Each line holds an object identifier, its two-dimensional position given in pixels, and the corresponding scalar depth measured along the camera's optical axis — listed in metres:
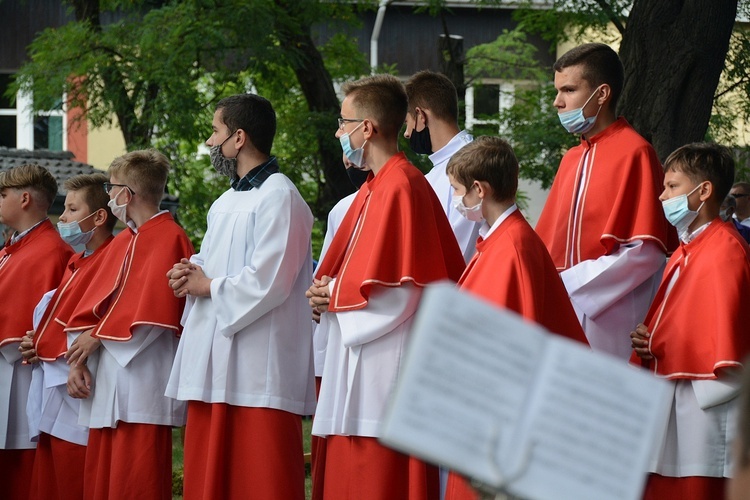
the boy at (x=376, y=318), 10.29
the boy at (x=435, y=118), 12.89
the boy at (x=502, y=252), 9.23
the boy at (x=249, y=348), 11.48
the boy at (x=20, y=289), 14.65
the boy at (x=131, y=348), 12.56
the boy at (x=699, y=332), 9.82
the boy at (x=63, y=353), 13.51
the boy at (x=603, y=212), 10.88
